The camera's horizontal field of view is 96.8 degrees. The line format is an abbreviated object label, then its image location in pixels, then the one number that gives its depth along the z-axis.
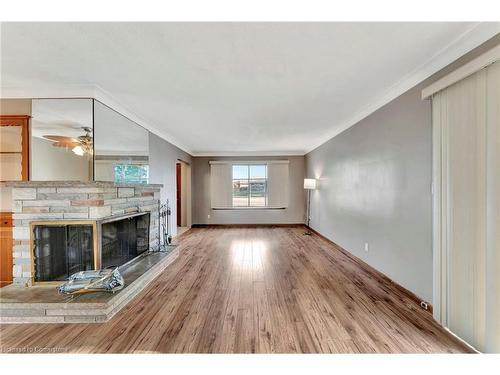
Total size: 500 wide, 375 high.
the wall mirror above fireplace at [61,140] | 2.72
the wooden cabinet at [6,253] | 2.79
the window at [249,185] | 7.59
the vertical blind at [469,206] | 1.58
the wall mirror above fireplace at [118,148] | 2.83
